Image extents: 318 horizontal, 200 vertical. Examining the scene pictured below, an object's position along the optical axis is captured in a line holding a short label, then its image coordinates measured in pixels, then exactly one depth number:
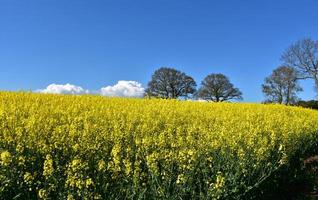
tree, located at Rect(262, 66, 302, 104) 36.59
